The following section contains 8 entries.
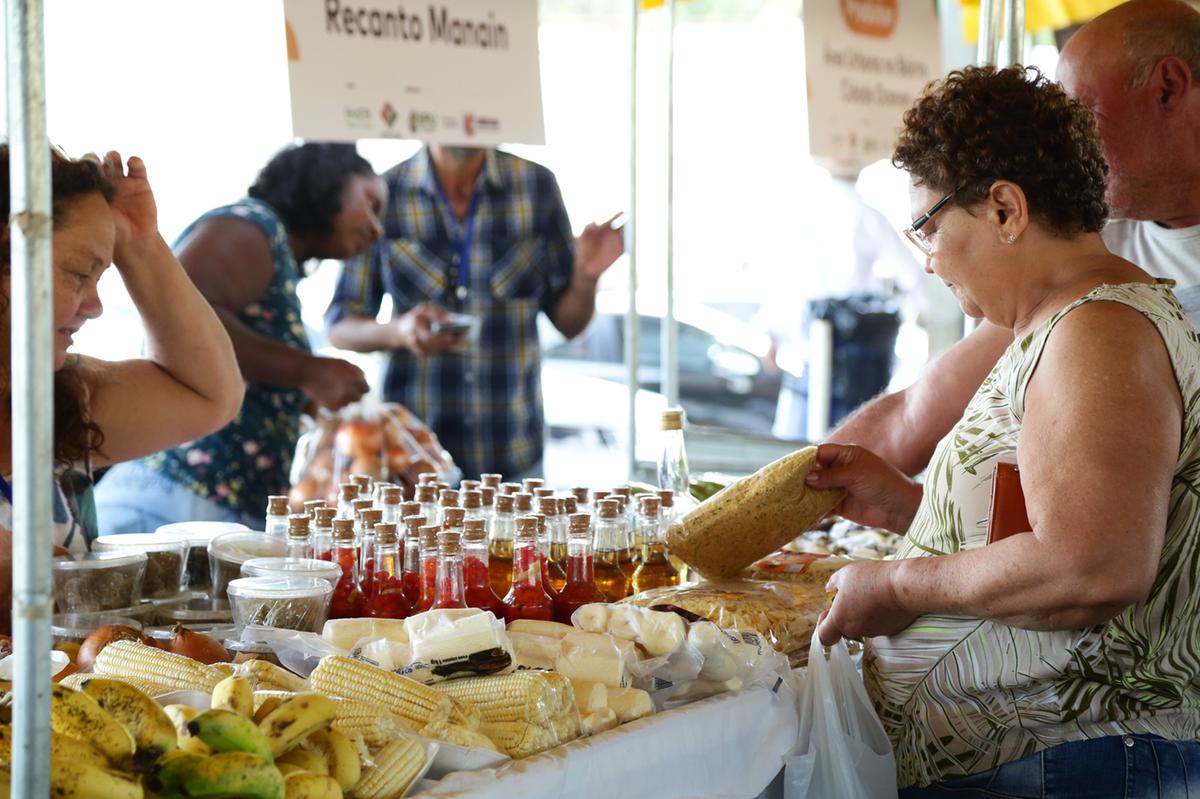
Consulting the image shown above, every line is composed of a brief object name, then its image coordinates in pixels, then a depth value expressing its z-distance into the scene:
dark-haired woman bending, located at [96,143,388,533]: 3.43
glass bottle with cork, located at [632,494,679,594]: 2.08
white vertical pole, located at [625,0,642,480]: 3.88
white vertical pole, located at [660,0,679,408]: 4.03
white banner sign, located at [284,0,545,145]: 3.19
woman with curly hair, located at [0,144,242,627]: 2.09
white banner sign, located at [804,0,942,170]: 4.42
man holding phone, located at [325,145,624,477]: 4.64
